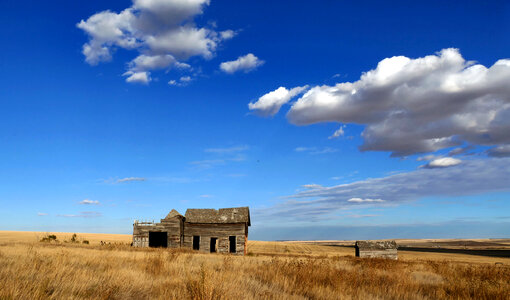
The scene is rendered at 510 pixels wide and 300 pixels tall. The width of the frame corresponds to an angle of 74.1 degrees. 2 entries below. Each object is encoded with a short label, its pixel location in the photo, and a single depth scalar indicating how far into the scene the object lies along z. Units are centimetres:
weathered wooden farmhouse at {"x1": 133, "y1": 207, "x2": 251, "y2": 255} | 3444
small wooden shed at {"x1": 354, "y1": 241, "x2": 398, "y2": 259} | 3047
